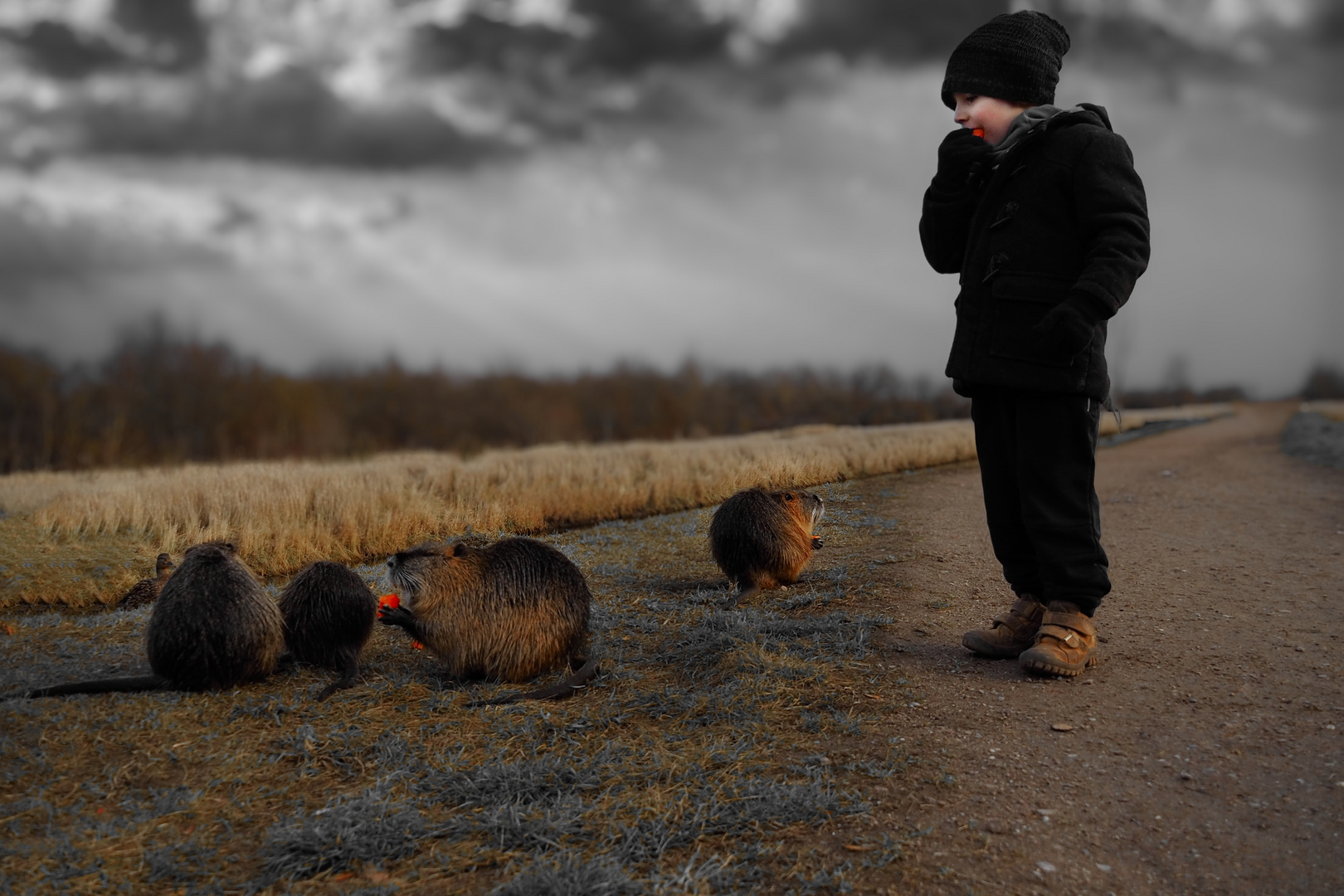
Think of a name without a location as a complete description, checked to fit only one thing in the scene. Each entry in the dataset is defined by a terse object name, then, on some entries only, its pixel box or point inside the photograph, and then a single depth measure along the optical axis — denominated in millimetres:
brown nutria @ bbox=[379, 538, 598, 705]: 4297
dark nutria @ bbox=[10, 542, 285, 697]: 4078
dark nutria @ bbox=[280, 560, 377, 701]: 4383
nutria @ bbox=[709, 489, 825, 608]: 5730
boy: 4039
